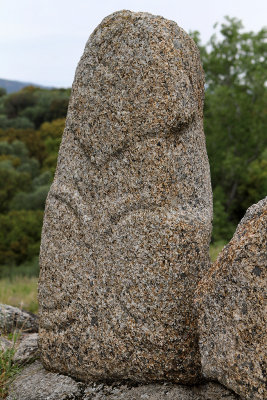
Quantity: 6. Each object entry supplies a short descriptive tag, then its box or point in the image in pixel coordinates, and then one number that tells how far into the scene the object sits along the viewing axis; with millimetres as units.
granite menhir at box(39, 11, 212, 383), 4004
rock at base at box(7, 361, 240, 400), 3900
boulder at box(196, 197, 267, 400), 3244
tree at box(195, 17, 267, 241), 20062
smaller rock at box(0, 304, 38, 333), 6148
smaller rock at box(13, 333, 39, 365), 5082
